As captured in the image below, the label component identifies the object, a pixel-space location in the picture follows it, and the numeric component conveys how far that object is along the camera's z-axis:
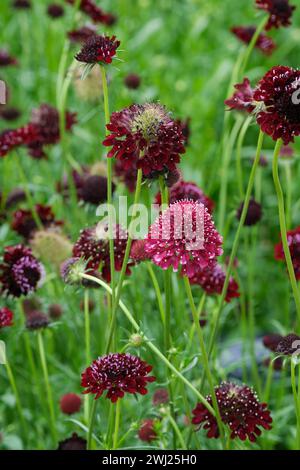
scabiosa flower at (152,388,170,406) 1.10
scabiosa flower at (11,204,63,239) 1.28
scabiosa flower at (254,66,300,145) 0.93
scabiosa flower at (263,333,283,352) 1.18
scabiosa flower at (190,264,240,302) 1.12
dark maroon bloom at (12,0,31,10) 1.74
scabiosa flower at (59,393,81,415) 1.18
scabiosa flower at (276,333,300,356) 0.97
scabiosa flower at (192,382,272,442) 1.01
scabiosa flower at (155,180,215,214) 1.10
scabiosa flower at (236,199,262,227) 1.22
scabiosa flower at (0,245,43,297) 1.11
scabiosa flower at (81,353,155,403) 0.97
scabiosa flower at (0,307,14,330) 1.07
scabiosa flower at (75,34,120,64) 0.97
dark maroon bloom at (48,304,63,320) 1.28
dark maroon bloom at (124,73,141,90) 1.44
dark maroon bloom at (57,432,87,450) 1.08
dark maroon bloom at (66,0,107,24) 1.39
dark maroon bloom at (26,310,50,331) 1.13
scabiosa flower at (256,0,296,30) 1.20
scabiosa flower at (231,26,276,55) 1.33
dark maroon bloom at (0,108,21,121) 1.61
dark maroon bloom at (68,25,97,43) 1.32
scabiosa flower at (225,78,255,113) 0.99
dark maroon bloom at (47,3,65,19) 1.64
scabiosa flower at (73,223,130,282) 1.06
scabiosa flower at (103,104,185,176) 0.94
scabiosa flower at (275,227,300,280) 1.11
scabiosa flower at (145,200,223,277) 0.93
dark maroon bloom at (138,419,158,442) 1.10
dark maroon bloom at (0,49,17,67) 1.61
